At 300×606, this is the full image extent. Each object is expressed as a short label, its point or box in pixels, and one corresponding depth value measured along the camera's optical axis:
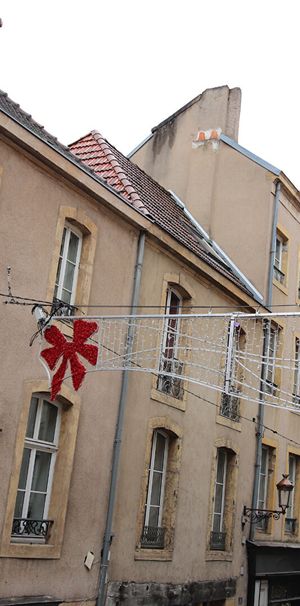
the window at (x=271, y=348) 18.68
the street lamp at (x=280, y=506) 16.62
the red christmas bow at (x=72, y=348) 10.20
